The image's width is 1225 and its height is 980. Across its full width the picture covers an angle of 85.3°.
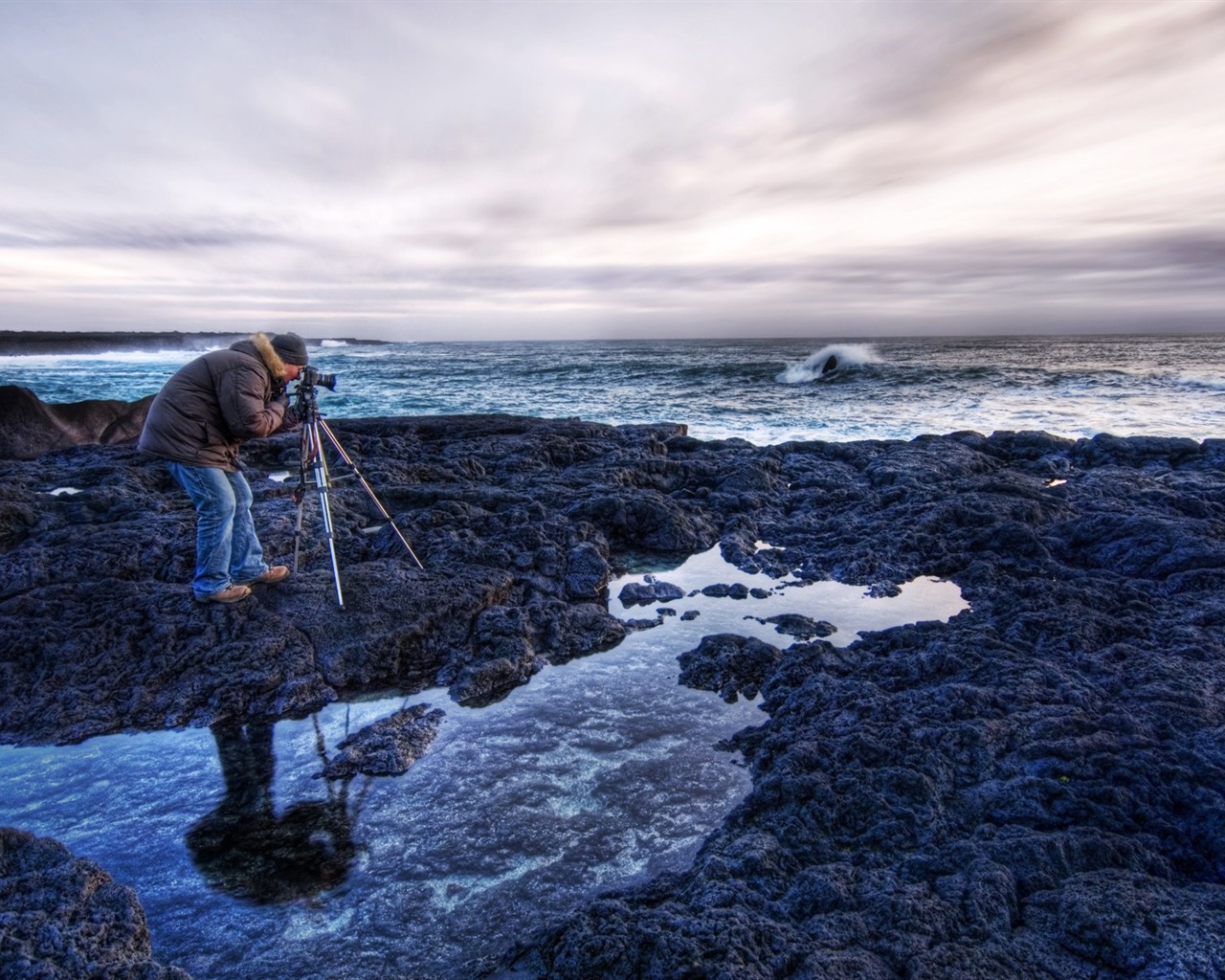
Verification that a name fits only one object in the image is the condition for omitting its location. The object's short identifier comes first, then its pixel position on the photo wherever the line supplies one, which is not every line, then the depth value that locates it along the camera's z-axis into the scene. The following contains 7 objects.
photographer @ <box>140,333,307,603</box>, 4.70
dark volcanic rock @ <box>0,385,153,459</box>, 11.57
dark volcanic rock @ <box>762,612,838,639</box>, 5.33
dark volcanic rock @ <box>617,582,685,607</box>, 6.09
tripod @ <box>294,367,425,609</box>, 5.22
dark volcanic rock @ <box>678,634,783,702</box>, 4.49
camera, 5.20
